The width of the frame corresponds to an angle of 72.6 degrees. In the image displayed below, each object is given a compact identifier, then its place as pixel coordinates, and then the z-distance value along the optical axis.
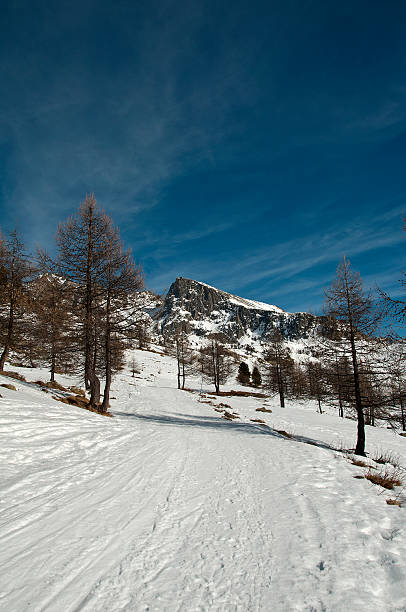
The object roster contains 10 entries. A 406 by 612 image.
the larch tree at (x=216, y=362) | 38.22
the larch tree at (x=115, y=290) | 14.05
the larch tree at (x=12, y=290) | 14.09
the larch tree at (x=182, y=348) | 41.41
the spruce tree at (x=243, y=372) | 57.41
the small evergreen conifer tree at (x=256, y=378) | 68.24
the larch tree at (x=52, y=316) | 13.64
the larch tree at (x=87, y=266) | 13.66
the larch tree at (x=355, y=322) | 13.27
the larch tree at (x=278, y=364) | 33.59
